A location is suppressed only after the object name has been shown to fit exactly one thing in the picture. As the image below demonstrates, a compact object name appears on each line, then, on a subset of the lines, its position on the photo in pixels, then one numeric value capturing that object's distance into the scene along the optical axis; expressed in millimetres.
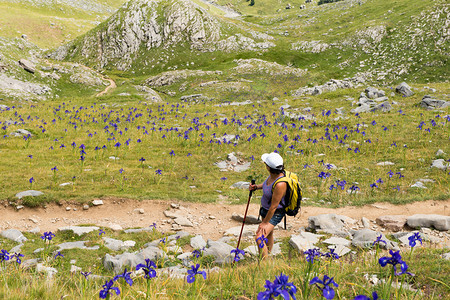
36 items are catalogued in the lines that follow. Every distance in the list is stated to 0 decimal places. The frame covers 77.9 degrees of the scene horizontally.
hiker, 6238
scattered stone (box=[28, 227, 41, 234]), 9019
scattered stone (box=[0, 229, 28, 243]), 8273
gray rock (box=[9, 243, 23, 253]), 7530
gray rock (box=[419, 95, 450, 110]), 22672
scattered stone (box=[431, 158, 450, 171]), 12695
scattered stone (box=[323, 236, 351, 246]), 7618
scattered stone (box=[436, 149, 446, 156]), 14044
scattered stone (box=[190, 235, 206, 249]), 8055
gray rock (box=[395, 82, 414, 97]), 27328
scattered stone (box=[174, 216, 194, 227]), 10008
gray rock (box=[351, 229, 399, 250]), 7031
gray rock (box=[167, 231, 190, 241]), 8508
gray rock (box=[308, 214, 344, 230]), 8906
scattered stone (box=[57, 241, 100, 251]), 7623
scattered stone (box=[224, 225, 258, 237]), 9069
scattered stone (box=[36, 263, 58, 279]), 5141
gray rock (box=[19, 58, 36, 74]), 42188
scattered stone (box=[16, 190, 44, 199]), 10836
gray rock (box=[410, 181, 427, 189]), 11377
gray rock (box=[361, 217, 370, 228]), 9162
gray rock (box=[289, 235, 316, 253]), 7086
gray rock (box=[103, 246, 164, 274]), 6117
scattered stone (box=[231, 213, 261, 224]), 10312
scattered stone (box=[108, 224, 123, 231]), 9405
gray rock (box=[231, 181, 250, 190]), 13141
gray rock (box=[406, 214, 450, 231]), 8078
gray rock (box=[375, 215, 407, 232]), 8689
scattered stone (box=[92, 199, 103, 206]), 11000
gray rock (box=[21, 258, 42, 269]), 5980
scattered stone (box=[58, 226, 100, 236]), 8859
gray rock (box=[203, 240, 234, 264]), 6533
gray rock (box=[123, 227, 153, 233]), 9148
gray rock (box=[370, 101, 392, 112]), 23766
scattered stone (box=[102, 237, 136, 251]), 7915
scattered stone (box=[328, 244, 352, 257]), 6570
